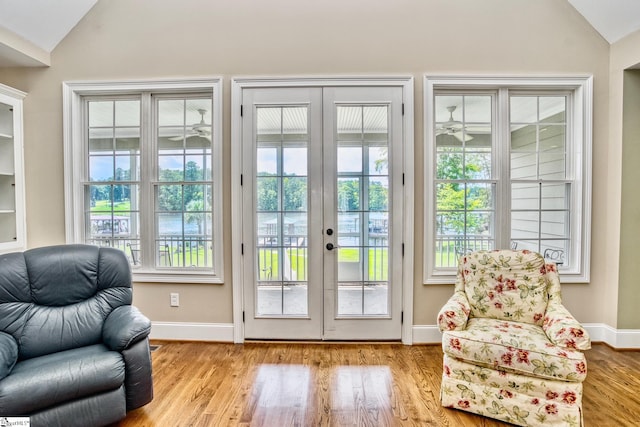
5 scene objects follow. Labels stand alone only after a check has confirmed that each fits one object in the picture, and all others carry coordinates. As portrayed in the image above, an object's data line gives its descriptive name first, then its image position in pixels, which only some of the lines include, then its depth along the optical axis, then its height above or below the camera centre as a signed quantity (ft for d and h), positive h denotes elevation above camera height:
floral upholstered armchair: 5.64 -2.71
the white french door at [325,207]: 9.21 +0.05
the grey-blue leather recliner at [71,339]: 5.13 -2.60
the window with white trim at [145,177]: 9.67 +1.01
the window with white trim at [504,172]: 9.42 +1.16
